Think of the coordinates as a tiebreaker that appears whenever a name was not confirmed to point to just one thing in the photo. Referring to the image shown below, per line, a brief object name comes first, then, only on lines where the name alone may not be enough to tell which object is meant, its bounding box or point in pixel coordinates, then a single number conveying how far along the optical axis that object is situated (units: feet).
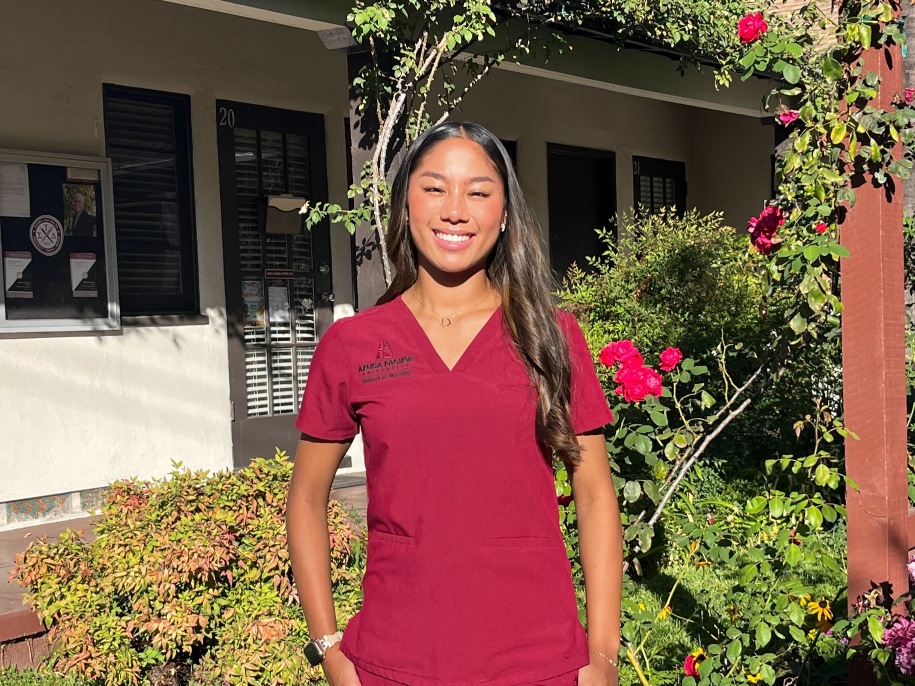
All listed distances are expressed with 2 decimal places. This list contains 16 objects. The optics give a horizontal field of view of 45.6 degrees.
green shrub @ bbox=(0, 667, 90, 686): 12.94
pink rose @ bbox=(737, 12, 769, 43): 11.80
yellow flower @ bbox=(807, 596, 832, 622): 10.58
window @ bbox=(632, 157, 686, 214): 37.40
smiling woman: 5.95
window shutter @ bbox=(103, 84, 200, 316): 21.98
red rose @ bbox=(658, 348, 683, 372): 12.86
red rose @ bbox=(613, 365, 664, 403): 11.86
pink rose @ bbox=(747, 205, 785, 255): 11.78
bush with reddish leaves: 12.76
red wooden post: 9.79
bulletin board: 20.03
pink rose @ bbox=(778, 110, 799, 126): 13.09
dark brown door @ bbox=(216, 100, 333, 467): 23.88
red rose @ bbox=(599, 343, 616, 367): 12.23
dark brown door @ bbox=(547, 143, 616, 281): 33.81
